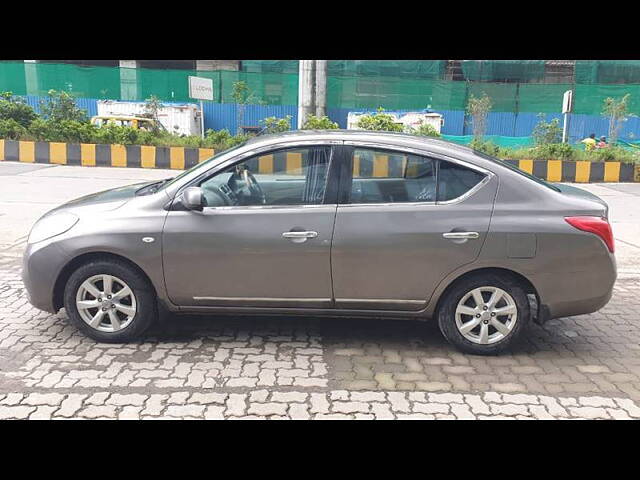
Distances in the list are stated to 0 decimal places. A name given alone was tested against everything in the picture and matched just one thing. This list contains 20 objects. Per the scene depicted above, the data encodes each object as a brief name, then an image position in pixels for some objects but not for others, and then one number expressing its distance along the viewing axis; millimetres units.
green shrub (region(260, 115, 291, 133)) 16500
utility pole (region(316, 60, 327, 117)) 18469
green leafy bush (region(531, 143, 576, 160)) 16203
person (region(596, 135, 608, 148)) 17919
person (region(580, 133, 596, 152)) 17094
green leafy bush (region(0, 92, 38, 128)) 16922
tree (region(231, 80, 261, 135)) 20589
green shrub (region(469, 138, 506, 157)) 16748
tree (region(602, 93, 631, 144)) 18859
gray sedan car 4156
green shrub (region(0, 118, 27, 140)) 16359
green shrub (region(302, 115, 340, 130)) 16250
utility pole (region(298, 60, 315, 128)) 18016
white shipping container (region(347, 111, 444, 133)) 22547
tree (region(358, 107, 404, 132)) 15984
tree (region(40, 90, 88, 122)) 17500
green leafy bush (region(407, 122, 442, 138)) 16830
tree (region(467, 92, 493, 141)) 21031
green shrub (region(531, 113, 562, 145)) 17842
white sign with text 18125
